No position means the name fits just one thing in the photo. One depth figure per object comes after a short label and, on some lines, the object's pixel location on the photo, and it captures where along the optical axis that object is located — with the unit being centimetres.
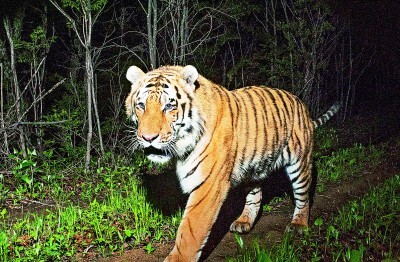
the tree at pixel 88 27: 603
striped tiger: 349
